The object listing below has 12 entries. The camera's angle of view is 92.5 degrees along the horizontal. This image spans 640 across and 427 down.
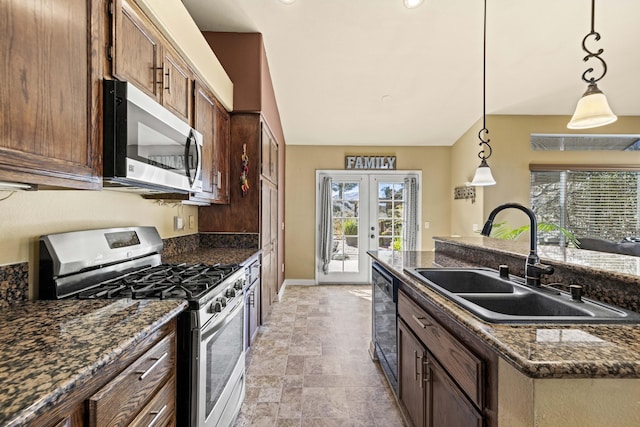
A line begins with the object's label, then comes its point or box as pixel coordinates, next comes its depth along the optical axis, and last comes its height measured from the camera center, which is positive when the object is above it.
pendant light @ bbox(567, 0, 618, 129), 1.89 +0.65
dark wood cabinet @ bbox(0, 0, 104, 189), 0.86 +0.38
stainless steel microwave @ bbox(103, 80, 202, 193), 1.24 +0.32
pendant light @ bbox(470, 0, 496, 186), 3.03 +0.37
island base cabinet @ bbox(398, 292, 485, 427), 1.00 -0.65
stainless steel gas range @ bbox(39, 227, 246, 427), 1.27 -0.36
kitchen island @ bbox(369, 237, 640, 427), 0.69 -0.37
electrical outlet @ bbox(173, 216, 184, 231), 2.59 -0.09
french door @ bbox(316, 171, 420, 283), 5.32 -0.06
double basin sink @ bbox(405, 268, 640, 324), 0.95 -0.34
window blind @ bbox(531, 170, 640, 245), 4.47 +0.15
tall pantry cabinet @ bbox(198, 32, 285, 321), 2.94 +0.78
